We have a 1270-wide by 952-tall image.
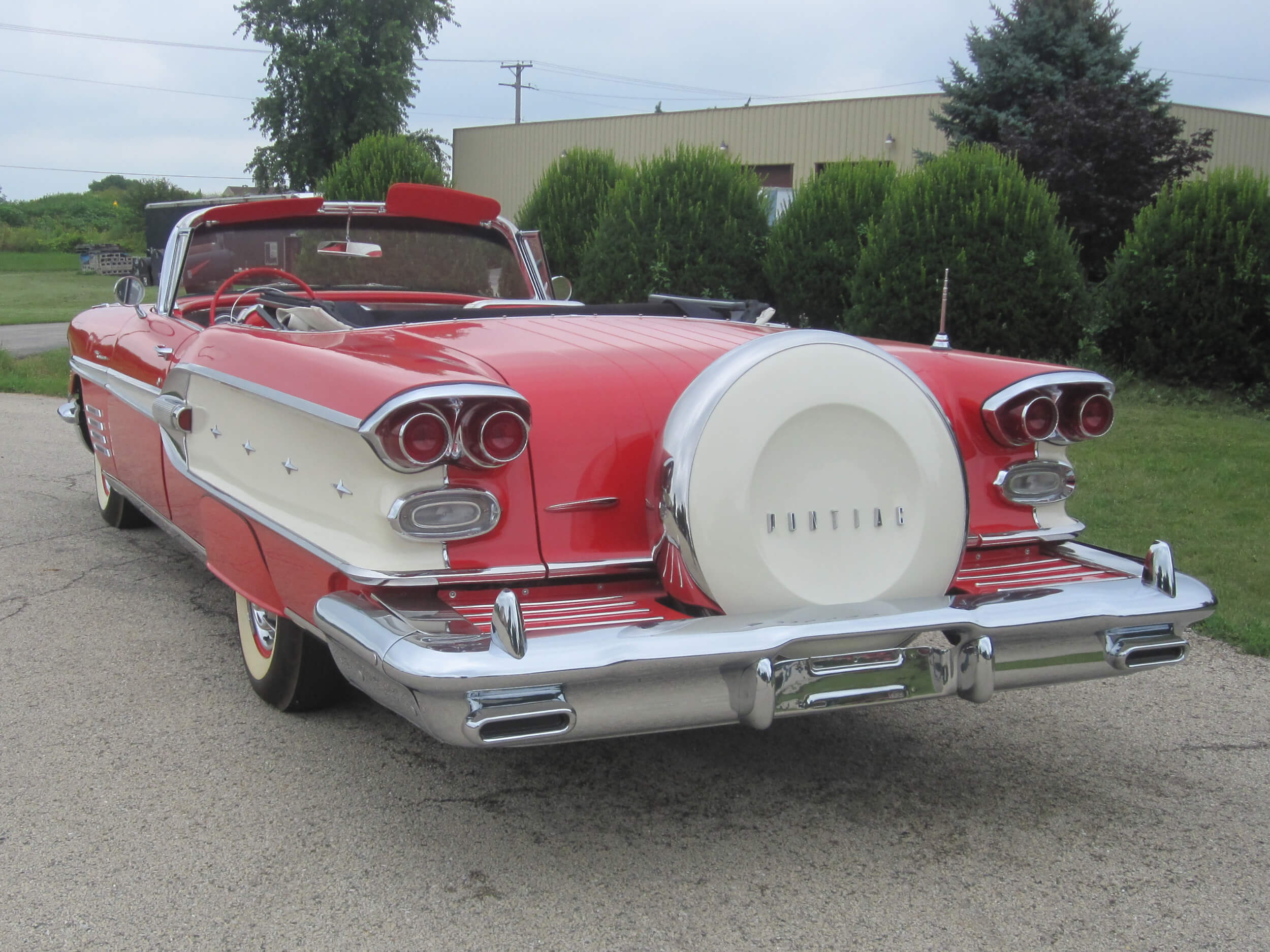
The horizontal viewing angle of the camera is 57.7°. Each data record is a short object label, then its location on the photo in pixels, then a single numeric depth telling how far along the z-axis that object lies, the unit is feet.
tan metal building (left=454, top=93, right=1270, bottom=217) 73.92
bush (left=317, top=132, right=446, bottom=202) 55.01
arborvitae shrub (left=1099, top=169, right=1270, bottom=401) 31.35
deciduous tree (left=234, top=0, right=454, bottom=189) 113.19
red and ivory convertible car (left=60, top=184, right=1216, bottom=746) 7.15
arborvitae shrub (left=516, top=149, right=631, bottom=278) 48.21
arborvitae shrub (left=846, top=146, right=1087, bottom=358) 32.65
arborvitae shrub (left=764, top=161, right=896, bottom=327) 37.32
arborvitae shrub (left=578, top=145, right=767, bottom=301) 38.50
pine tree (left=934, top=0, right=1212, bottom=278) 49.73
